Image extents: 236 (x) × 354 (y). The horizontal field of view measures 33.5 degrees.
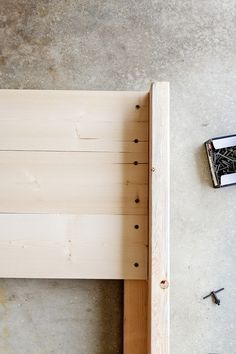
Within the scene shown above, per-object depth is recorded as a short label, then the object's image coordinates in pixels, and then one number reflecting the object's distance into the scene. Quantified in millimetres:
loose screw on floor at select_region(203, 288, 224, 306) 1129
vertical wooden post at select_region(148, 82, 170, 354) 905
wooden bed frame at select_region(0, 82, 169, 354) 1009
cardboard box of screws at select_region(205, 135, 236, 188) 1150
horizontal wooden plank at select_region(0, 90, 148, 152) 1030
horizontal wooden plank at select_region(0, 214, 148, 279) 1007
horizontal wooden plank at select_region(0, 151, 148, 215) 1016
